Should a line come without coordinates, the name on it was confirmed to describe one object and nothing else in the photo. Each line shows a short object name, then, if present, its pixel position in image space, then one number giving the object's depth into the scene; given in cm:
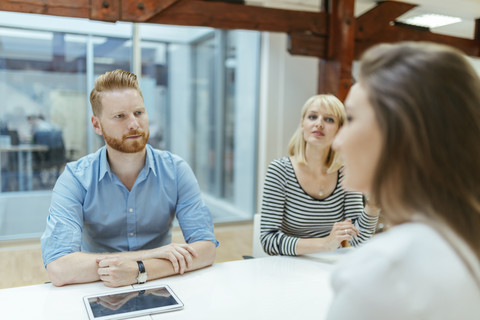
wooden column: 419
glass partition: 424
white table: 120
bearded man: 173
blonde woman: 196
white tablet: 117
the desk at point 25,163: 433
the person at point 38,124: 430
